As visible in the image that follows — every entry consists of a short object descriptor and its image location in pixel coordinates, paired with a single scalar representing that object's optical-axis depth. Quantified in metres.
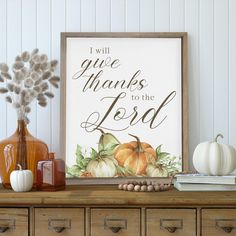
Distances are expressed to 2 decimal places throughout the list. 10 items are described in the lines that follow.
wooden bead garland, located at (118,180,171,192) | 1.97
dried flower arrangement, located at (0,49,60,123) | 2.18
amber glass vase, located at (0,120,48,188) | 2.05
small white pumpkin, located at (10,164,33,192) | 1.94
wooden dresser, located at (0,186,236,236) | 1.87
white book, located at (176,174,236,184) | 1.97
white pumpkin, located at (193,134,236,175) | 2.01
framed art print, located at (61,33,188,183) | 2.20
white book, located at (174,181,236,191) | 1.98
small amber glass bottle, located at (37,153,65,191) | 1.98
